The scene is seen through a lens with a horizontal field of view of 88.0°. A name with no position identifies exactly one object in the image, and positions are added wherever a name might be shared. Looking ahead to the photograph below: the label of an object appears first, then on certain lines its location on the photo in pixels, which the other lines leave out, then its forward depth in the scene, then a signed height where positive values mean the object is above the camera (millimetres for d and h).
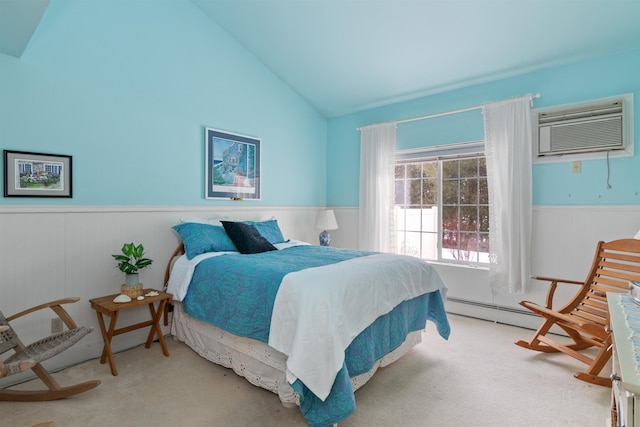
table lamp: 4508 -106
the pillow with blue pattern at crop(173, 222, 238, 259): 2932 -213
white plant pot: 2602 -503
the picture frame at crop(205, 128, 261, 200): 3504 +559
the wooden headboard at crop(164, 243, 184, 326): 3115 -598
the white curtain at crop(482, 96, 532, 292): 3271 +252
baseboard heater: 3370 -983
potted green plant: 2586 -383
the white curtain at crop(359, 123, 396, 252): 4277 +353
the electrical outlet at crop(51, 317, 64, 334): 2475 -819
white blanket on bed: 1731 -562
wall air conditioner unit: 2906 +804
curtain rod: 3584 +1181
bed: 1763 -619
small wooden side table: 2391 -777
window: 3766 +82
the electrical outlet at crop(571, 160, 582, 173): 3109 +461
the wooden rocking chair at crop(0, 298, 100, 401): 1938 -799
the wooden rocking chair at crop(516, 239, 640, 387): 2383 -679
